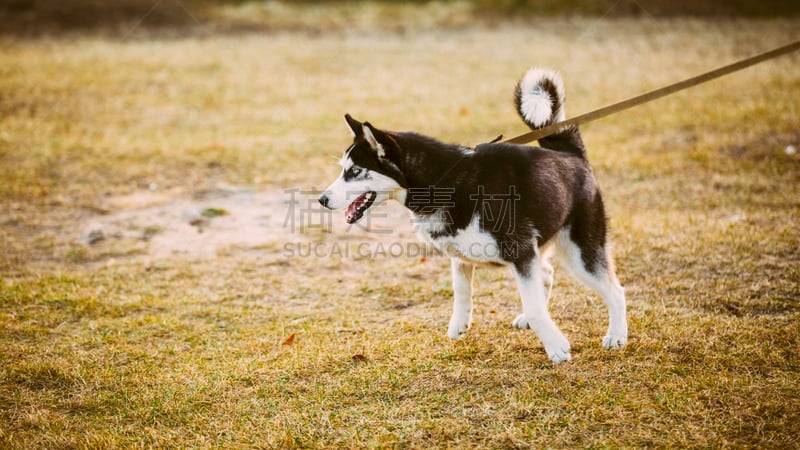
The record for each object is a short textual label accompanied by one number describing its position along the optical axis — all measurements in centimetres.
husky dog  416
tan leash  459
